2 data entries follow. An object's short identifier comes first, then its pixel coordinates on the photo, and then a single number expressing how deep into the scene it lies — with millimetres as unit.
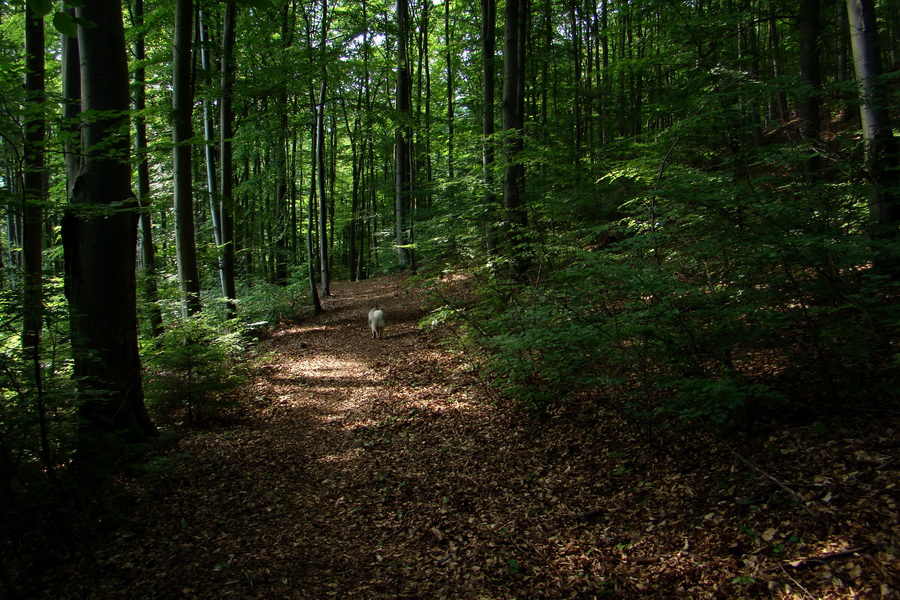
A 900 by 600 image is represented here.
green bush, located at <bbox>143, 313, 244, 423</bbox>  5867
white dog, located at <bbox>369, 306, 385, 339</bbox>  11133
